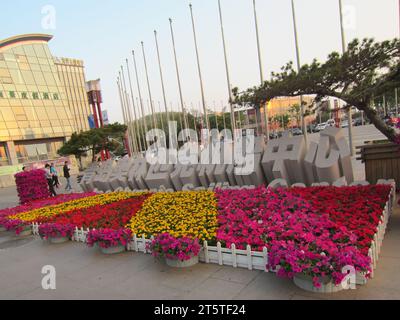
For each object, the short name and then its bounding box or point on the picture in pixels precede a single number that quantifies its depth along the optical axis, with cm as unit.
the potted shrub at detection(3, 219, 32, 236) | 836
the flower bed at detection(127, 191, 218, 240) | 553
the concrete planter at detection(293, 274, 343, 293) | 357
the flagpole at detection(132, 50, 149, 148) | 2166
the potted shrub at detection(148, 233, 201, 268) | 465
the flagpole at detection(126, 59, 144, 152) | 2291
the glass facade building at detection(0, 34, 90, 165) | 3962
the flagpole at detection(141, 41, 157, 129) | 2072
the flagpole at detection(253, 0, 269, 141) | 1416
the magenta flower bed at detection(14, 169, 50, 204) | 1277
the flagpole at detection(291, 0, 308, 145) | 1301
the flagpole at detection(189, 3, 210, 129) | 1665
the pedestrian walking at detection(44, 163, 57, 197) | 1509
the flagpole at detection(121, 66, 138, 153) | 2493
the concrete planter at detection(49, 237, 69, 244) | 712
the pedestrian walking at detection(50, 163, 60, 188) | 1639
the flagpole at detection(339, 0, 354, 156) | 1184
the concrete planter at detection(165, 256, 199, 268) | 477
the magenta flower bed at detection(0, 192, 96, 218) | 1066
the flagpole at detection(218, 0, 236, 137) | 1545
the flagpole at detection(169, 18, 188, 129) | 1789
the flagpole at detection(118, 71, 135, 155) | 2497
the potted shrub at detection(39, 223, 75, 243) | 697
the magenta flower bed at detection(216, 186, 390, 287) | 355
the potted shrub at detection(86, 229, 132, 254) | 568
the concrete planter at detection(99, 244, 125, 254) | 583
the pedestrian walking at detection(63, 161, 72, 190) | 1725
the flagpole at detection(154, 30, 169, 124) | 1931
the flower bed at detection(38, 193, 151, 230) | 696
